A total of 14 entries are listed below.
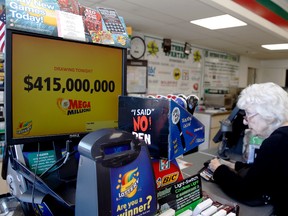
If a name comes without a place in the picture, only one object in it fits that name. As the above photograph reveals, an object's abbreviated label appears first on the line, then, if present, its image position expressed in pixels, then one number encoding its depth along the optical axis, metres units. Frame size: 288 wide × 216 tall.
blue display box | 0.76
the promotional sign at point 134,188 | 0.56
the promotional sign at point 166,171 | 0.84
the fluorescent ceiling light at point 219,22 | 3.16
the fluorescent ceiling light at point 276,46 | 5.04
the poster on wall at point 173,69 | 4.39
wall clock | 4.01
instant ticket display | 0.68
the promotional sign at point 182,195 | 0.72
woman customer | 1.12
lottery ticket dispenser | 0.54
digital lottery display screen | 0.70
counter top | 1.07
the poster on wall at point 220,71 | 5.66
